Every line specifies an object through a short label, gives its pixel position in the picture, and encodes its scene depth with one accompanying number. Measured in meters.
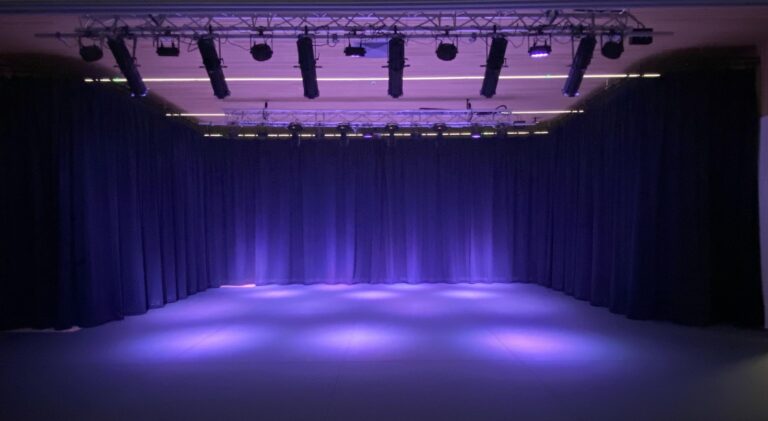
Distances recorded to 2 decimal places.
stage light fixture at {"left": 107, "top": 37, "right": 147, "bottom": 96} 5.30
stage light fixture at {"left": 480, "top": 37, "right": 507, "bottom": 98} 5.37
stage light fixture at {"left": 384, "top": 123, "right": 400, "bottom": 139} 10.81
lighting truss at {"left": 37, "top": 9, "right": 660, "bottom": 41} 5.34
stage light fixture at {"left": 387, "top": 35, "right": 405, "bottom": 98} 5.35
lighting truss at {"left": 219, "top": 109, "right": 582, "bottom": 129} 10.10
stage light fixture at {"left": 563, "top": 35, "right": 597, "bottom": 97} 5.42
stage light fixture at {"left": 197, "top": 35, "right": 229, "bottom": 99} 5.34
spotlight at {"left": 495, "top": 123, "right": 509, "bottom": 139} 10.83
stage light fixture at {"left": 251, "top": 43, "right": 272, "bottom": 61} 5.38
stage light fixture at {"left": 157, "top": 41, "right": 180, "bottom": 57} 5.48
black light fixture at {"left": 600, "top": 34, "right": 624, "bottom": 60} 5.34
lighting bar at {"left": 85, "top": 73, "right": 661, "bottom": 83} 7.64
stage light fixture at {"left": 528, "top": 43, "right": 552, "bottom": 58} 5.45
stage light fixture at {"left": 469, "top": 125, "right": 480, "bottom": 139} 11.32
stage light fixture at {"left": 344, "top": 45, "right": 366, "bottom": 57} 5.56
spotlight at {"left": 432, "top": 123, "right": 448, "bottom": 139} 10.74
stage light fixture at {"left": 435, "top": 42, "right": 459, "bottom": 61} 5.37
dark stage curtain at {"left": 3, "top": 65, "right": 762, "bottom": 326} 7.13
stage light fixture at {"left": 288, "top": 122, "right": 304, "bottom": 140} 10.45
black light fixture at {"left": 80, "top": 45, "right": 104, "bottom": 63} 5.35
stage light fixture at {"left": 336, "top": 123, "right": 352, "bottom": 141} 10.74
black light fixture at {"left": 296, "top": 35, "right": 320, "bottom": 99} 5.33
